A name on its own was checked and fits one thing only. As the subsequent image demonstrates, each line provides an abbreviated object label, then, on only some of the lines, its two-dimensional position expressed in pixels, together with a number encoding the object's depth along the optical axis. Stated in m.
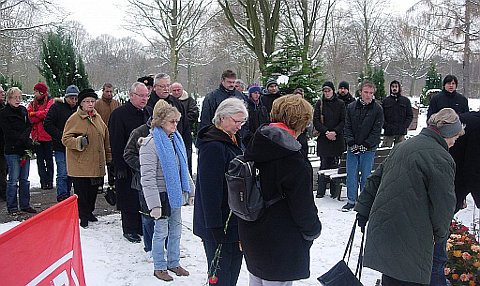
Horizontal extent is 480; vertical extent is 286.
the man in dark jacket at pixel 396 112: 9.05
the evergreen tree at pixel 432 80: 38.91
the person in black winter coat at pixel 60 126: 7.27
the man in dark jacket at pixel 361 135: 7.16
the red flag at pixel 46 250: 2.37
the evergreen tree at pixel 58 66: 15.02
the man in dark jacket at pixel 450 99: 7.81
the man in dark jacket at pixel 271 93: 8.48
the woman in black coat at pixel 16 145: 7.07
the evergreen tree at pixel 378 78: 27.89
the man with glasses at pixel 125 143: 5.87
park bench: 7.95
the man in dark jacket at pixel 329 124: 8.16
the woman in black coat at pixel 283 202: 2.94
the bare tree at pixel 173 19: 24.67
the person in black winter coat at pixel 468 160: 4.77
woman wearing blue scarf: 4.55
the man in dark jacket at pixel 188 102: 8.38
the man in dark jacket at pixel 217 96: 6.82
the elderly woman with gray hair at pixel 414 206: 3.29
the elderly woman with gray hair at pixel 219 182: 3.56
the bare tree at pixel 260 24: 18.92
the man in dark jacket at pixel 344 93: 9.06
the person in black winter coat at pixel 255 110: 7.66
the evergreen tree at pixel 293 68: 13.83
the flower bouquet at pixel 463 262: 4.30
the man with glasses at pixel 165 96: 6.35
